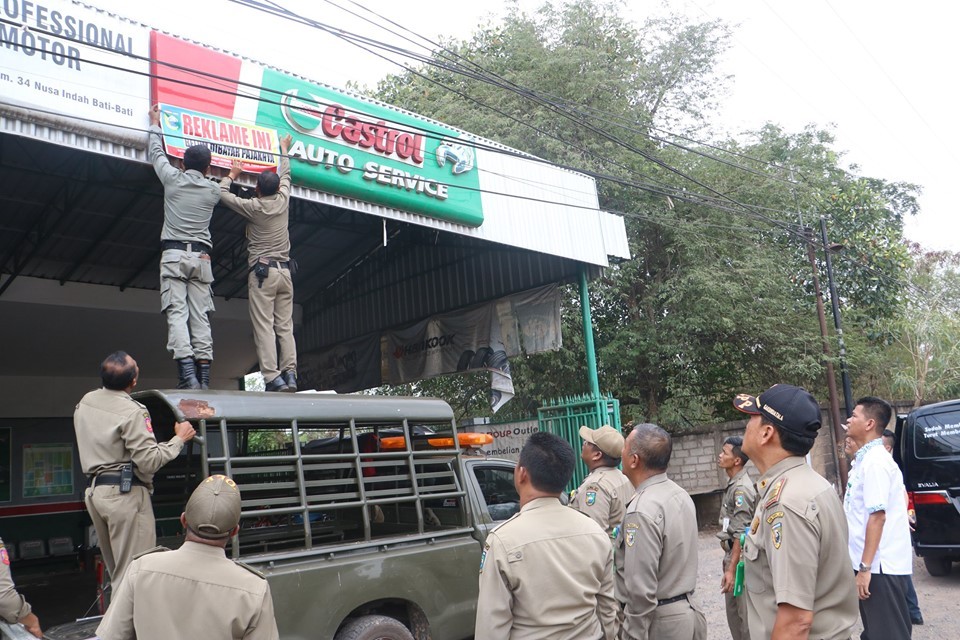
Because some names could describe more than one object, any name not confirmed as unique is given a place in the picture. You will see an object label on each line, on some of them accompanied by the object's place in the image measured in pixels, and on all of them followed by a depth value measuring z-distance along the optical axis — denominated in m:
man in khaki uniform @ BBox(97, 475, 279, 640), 2.59
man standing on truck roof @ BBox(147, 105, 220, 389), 6.62
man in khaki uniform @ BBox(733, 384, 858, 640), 2.61
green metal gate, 10.87
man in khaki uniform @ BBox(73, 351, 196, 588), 4.43
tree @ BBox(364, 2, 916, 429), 15.55
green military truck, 4.54
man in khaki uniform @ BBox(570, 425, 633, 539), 4.97
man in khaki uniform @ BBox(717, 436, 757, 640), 4.93
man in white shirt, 4.23
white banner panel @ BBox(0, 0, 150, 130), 6.23
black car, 7.80
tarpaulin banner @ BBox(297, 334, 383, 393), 15.40
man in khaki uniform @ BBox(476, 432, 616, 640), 2.74
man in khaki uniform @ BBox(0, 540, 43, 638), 4.60
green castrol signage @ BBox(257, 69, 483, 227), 8.23
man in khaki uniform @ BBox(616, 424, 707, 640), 3.59
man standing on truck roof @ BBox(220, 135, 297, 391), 7.20
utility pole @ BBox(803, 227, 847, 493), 15.32
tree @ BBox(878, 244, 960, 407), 18.59
